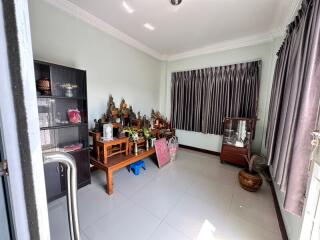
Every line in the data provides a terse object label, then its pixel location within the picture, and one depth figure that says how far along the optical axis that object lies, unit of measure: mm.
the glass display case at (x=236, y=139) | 2580
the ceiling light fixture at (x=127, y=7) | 1812
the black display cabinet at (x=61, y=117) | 1605
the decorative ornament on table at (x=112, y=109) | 2336
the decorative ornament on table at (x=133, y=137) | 2215
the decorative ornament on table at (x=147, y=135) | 2469
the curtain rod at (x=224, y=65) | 2610
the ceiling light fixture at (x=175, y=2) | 1737
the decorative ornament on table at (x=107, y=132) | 2010
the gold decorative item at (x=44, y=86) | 1516
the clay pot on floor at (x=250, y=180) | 1832
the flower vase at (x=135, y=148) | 2209
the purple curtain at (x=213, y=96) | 2699
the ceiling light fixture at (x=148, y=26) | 2262
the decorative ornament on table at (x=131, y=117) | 2583
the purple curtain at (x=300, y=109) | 906
